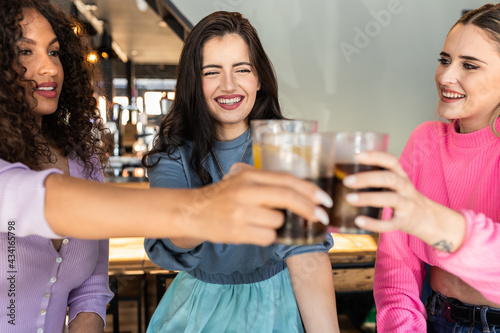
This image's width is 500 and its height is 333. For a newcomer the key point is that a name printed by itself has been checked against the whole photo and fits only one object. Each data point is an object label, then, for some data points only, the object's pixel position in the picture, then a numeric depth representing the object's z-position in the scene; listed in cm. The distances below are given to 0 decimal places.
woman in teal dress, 131
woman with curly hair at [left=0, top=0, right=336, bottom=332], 58
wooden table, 236
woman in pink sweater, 126
